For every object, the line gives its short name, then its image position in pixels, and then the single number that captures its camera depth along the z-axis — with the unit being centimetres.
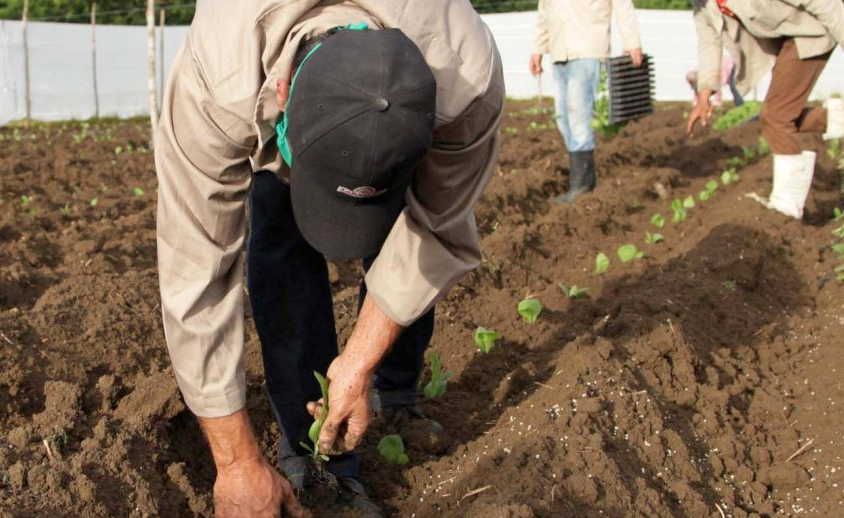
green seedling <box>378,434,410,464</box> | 292
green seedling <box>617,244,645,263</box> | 507
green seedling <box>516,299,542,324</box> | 386
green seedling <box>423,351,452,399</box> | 311
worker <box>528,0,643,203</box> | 670
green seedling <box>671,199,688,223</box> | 602
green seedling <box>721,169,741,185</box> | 700
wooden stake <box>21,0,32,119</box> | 1527
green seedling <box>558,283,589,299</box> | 433
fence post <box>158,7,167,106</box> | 1670
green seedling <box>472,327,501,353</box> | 359
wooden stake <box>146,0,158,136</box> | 942
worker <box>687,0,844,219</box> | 533
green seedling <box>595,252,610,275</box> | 496
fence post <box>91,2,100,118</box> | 1686
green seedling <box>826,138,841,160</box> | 765
